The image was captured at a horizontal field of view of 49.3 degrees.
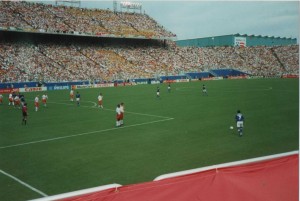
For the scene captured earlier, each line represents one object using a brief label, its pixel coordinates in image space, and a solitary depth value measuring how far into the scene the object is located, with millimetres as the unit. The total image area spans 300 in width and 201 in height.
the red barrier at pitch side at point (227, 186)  4051
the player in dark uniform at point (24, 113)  21261
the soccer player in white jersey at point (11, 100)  32034
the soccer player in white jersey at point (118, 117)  19766
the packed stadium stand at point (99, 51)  54781
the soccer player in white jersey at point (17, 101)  30350
